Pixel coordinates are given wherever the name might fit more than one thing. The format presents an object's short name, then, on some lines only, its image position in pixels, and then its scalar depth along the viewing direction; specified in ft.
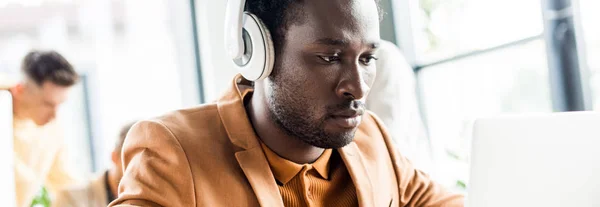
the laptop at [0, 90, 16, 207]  5.07
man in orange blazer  4.16
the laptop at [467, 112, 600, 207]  2.81
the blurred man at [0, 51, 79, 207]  8.52
